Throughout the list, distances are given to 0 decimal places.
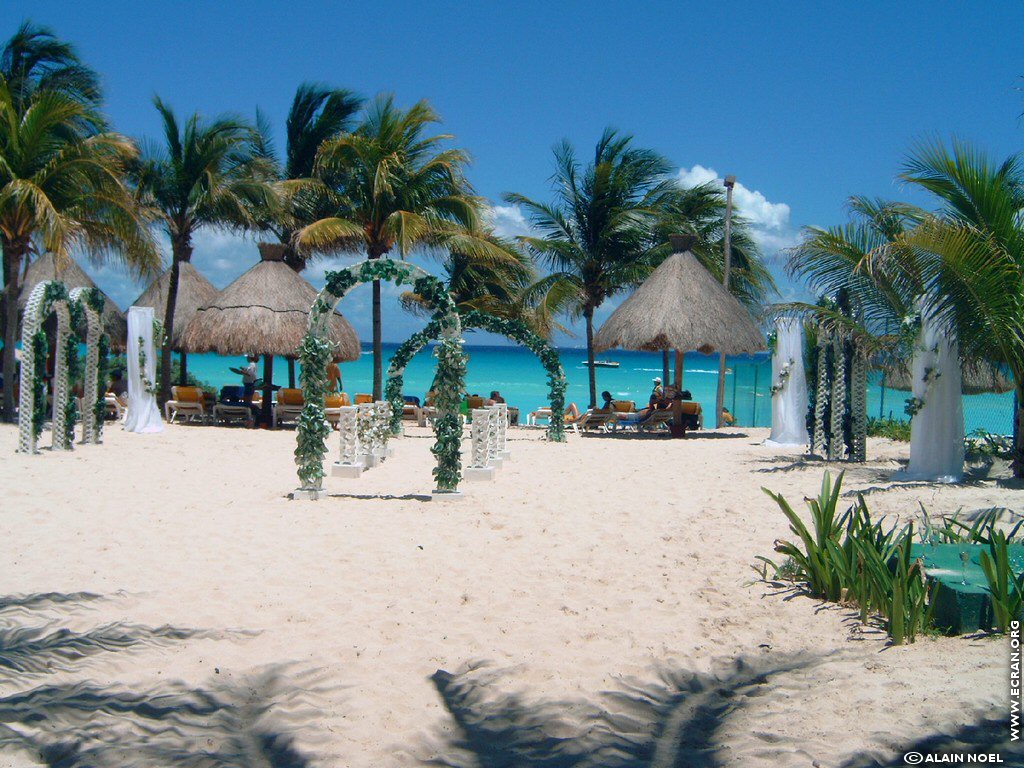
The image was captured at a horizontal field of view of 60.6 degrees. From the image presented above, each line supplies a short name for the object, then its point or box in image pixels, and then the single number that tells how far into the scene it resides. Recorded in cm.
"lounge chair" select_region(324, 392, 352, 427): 1714
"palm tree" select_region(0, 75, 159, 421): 1432
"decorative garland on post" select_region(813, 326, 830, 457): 1267
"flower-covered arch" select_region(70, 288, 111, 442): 1320
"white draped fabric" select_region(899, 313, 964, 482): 1013
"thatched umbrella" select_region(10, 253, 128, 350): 2205
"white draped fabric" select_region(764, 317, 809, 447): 1442
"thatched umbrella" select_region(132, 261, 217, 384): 2164
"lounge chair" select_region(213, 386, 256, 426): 1745
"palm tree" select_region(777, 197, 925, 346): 1045
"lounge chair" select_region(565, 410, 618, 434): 1784
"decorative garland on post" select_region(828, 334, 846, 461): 1250
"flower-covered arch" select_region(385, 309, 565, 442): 1605
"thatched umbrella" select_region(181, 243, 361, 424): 1759
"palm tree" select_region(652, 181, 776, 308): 2138
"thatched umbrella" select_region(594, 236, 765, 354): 1681
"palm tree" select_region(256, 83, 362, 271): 1945
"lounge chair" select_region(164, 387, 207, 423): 1777
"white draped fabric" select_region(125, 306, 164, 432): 1538
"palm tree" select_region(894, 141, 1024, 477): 898
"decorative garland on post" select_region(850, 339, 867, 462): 1248
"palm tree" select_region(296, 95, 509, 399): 1769
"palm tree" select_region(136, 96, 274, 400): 1786
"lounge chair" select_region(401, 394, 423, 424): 1912
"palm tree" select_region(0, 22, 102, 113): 1644
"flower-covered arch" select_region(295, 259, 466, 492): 923
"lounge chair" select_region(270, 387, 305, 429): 1730
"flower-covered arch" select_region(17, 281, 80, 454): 1174
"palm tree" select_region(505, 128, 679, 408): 2022
